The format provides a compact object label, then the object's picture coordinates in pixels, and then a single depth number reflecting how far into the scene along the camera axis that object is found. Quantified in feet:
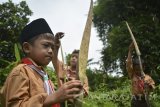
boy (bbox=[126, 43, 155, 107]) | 9.57
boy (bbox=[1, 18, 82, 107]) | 3.08
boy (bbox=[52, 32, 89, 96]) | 3.80
